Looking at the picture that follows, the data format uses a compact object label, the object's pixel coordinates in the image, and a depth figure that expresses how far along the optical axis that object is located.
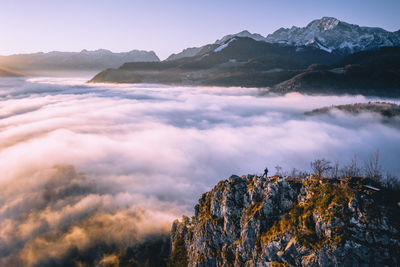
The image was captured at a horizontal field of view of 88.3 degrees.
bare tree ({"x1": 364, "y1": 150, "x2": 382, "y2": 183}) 30.27
